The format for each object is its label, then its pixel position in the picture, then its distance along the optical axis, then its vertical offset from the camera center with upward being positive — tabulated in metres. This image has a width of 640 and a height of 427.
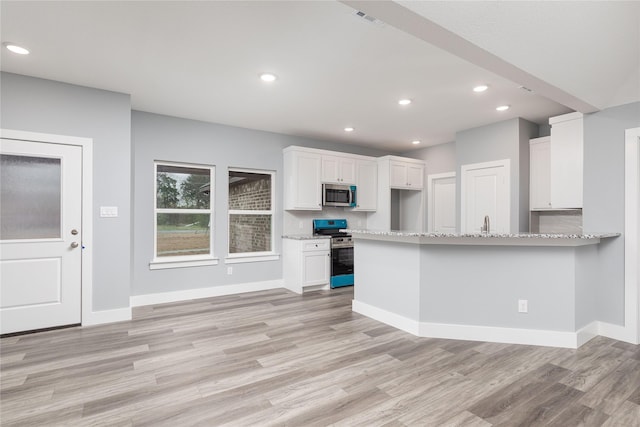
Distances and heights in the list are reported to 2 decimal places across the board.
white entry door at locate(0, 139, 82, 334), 3.24 -0.23
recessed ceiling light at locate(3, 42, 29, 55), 2.69 +1.39
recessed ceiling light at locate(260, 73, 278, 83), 3.24 +1.38
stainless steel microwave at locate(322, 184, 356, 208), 5.57 +0.33
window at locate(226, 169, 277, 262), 5.17 -0.01
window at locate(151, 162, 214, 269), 4.61 -0.01
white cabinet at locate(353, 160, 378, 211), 5.98 +0.53
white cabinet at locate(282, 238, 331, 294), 5.05 -0.79
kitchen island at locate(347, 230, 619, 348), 2.92 -0.69
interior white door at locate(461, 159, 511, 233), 4.63 +0.27
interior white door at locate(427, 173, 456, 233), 6.03 +0.22
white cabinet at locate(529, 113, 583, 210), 3.66 +0.61
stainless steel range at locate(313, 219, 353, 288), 5.40 -0.65
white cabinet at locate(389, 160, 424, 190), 6.06 +0.74
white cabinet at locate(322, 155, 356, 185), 5.56 +0.77
